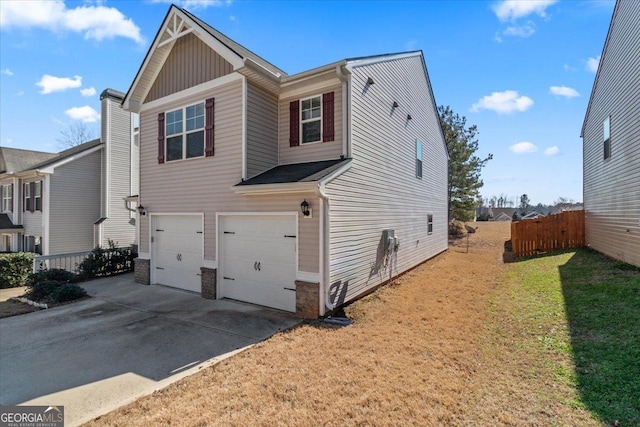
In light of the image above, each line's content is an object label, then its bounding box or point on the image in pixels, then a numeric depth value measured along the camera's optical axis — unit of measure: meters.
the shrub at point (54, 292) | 8.23
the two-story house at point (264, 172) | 7.05
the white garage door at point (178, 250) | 8.99
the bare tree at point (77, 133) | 30.11
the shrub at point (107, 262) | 11.06
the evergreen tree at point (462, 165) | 24.27
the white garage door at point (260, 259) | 7.24
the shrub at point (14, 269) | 12.02
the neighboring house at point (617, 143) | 8.97
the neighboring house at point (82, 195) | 15.93
